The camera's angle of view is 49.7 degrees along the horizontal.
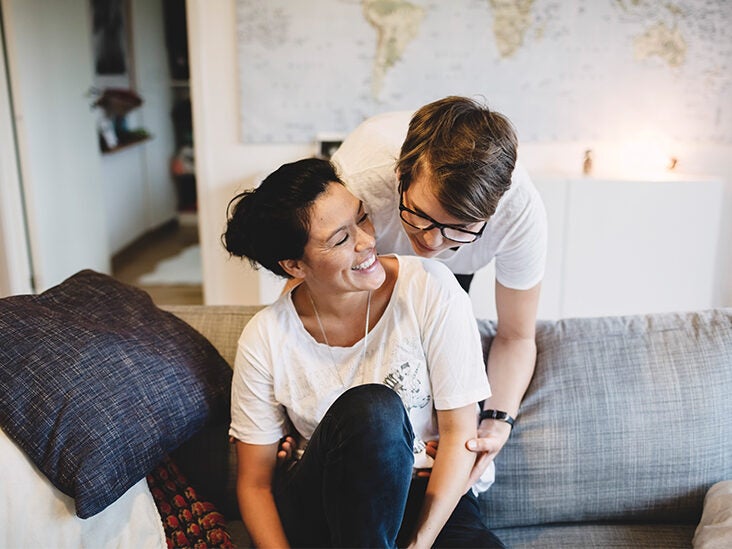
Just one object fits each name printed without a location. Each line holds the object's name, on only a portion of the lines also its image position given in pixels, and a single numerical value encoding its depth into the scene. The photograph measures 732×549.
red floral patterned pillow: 1.45
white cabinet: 3.22
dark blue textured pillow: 1.32
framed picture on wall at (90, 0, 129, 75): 4.87
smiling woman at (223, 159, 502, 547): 1.36
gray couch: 1.55
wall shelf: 4.74
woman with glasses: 1.27
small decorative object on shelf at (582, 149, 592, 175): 3.44
